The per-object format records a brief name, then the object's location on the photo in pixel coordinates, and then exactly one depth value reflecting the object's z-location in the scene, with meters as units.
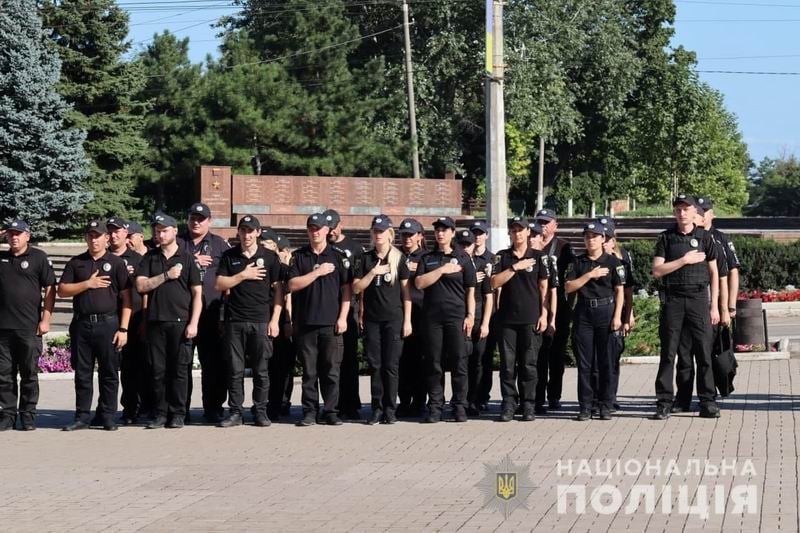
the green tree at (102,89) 44.44
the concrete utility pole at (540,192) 63.24
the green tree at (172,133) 48.12
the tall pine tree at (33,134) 39.72
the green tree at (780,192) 119.62
